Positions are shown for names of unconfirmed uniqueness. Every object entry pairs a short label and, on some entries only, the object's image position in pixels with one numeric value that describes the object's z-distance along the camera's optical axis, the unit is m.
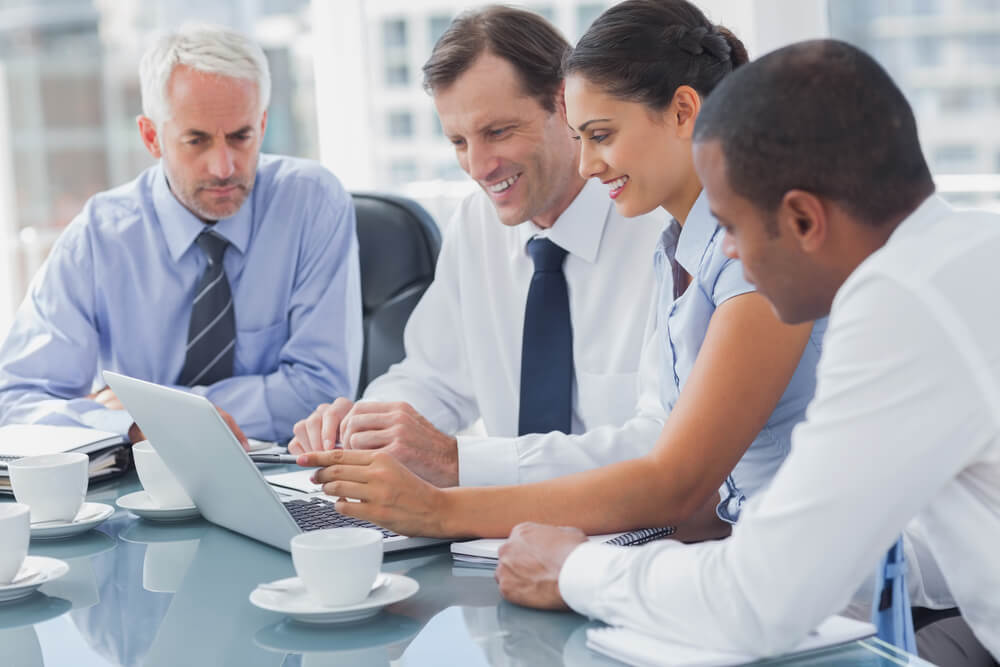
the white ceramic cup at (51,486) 3.37
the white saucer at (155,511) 3.43
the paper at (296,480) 3.52
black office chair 4.42
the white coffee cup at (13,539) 3.16
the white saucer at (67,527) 3.37
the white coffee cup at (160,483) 3.46
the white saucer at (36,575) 3.16
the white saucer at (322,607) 3.04
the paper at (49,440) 3.63
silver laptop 3.22
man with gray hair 4.27
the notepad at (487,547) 3.22
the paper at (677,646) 2.93
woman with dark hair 3.29
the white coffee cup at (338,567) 3.03
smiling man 3.94
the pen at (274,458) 3.53
